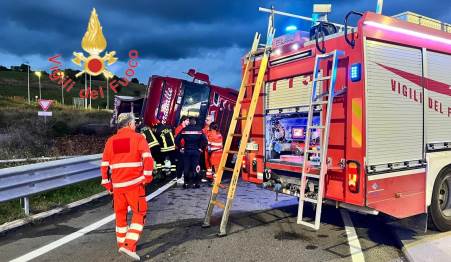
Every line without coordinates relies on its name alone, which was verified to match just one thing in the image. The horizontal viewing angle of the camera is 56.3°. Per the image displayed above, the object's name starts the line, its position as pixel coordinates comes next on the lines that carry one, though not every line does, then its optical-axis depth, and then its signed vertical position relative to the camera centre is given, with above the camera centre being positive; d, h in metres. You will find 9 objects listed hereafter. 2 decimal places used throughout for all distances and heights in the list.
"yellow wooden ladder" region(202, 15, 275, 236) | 5.89 +0.02
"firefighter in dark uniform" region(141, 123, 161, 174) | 10.47 -0.49
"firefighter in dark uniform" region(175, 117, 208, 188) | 10.00 -0.59
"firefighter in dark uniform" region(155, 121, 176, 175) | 10.97 -0.49
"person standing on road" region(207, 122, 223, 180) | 11.56 -0.54
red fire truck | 4.93 +0.15
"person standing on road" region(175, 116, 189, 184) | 10.57 -0.89
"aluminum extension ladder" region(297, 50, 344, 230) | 5.01 -0.08
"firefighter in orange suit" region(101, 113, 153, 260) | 4.88 -0.60
